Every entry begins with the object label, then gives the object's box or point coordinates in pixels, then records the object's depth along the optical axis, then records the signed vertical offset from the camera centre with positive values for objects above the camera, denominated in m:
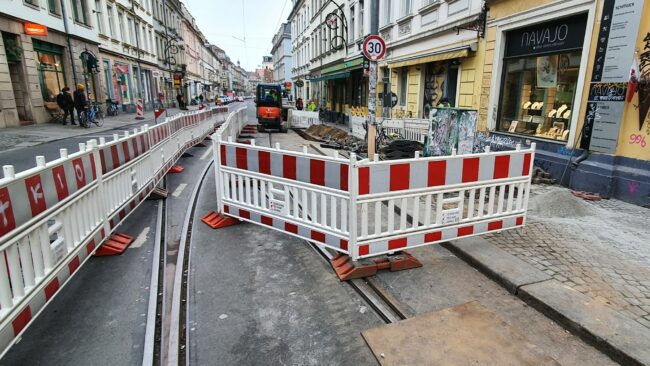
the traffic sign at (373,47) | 7.25 +1.02
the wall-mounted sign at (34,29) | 16.14 +3.11
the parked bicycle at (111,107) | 24.25 -0.51
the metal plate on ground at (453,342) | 2.51 -1.77
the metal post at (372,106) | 7.69 -0.16
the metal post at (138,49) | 32.31 +4.42
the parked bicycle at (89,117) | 16.23 -0.77
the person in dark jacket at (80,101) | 15.88 -0.06
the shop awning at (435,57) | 10.50 +1.40
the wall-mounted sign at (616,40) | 5.90 +0.98
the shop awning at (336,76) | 21.84 +1.51
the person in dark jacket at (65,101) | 16.00 -0.06
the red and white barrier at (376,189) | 3.59 -0.96
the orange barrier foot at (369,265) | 3.64 -1.69
